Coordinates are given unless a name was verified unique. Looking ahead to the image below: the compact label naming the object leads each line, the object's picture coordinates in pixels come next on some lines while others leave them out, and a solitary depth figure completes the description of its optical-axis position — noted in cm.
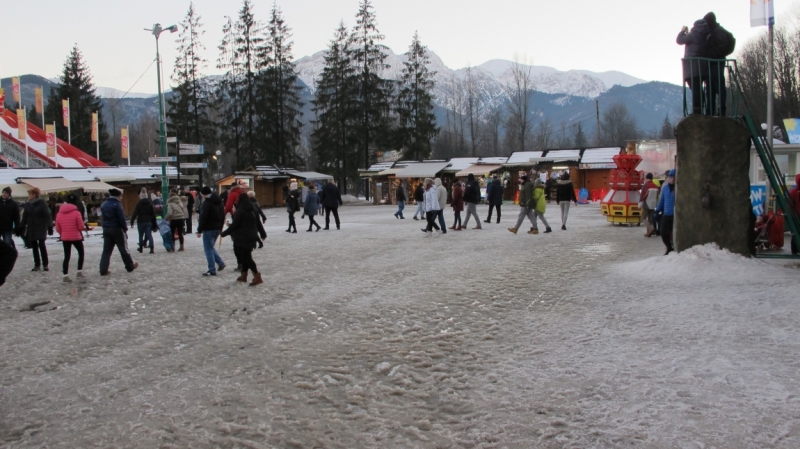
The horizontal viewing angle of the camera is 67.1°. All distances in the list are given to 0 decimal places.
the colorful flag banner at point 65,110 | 4547
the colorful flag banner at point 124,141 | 4750
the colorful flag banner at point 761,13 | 1204
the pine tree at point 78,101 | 6512
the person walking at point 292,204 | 2017
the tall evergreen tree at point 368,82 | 5497
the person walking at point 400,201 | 2602
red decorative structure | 1897
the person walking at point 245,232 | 952
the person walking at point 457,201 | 1882
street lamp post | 2388
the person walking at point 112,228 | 1106
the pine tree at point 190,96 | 5325
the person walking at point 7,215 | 1180
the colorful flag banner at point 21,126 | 4150
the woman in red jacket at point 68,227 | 1091
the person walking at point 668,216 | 1055
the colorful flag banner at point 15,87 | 4049
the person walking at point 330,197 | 2042
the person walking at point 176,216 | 1505
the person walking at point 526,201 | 1682
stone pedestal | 897
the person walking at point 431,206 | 1786
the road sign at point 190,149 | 2315
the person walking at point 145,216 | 1476
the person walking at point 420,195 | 2327
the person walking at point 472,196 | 1916
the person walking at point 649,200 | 1614
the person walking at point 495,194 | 2116
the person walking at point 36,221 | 1183
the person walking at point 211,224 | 1084
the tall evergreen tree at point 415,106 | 5618
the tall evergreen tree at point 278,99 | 5566
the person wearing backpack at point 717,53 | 948
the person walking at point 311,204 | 2022
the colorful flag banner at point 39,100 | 4328
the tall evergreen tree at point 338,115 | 5528
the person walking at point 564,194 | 1841
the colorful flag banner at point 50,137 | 4200
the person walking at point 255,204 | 1342
